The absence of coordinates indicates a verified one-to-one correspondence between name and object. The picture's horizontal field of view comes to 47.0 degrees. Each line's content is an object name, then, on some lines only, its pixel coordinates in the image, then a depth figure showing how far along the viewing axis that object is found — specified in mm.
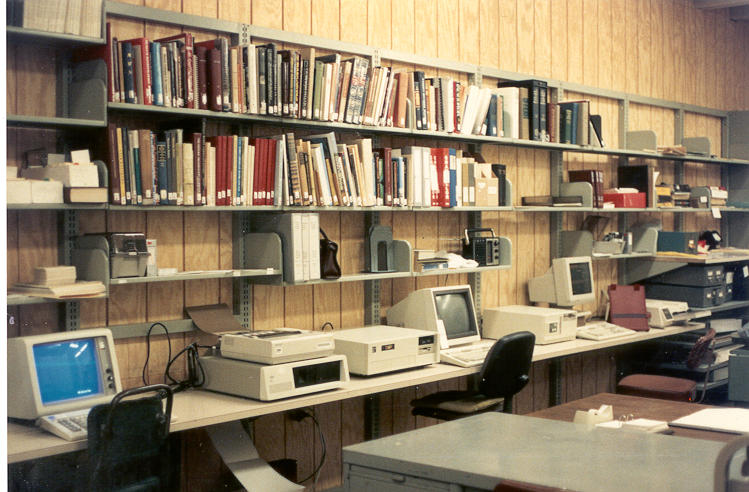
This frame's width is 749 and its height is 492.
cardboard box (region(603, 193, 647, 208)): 5902
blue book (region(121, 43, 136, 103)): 3352
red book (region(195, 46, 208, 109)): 3584
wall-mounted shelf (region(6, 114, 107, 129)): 3072
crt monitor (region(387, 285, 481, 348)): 4449
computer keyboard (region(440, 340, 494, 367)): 4180
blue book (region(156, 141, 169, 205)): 3426
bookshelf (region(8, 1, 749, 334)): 3279
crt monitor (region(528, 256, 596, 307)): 5363
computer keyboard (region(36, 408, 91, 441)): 2785
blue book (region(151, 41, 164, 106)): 3400
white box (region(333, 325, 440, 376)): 3842
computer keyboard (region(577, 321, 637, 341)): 5113
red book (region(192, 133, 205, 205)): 3520
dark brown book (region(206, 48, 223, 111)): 3580
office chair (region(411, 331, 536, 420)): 4082
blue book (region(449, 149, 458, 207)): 4629
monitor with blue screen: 2971
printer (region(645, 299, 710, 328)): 5715
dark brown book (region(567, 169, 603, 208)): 5648
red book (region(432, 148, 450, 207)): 4539
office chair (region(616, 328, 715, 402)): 4625
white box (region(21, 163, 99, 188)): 3154
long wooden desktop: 2729
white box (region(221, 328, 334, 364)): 3400
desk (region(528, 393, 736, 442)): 2887
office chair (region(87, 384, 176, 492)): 2777
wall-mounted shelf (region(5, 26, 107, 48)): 3059
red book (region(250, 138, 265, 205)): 3754
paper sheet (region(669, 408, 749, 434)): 2684
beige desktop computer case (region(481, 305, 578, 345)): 4832
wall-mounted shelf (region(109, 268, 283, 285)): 3354
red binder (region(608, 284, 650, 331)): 5559
